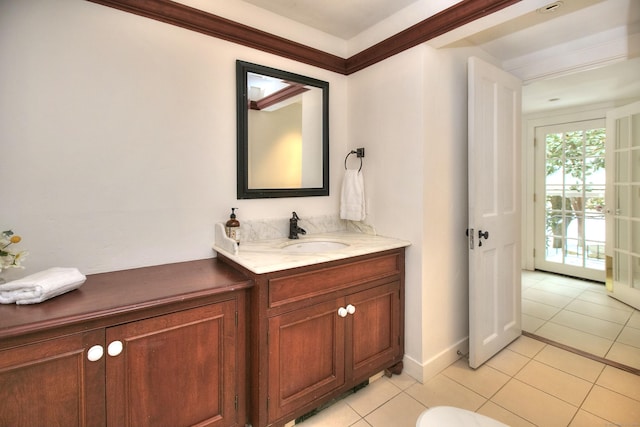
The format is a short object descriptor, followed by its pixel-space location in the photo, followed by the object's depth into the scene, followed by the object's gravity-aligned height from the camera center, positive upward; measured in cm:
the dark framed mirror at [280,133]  201 +52
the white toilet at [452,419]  122 -83
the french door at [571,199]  390 +12
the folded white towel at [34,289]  117 -29
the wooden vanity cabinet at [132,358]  106 -56
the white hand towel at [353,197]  230 +9
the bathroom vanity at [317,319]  149 -59
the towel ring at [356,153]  238 +41
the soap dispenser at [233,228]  187 -10
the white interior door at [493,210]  211 -1
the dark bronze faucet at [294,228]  217 -12
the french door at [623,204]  310 +4
